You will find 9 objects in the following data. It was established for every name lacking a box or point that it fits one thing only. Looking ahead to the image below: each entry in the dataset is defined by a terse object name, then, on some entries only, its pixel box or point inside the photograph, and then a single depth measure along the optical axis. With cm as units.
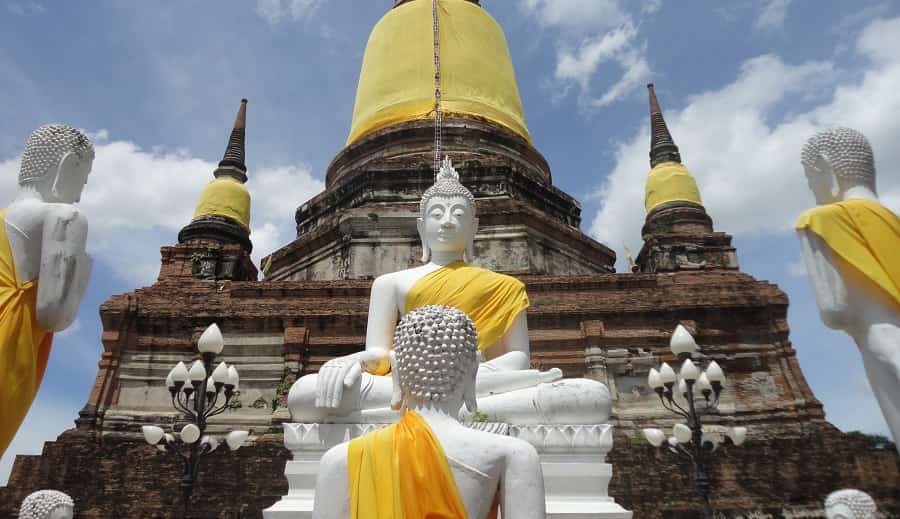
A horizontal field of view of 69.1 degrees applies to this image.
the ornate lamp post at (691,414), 770
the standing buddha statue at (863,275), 320
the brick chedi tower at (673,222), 1330
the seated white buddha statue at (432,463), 216
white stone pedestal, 379
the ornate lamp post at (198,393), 740
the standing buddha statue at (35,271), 320
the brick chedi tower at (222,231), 1313
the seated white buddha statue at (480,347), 392
